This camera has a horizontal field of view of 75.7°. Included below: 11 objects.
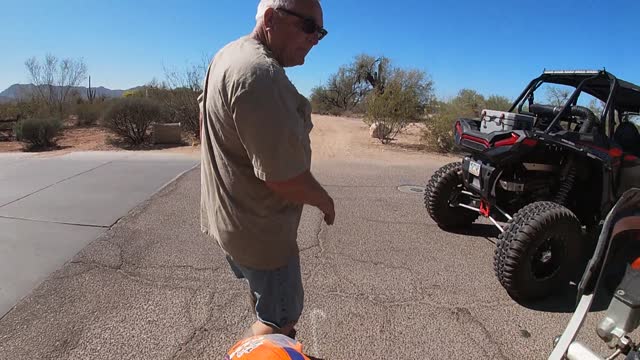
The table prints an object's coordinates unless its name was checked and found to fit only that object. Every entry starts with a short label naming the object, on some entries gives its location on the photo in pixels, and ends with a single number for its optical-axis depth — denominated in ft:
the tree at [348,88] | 140.67
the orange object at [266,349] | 4.22
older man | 4.41
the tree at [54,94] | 71.45
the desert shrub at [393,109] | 47.55
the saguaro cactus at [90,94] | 92.56
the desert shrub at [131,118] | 42.86
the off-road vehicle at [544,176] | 10.39
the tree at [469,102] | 47.11
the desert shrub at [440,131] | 42.06
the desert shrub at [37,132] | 40.73
